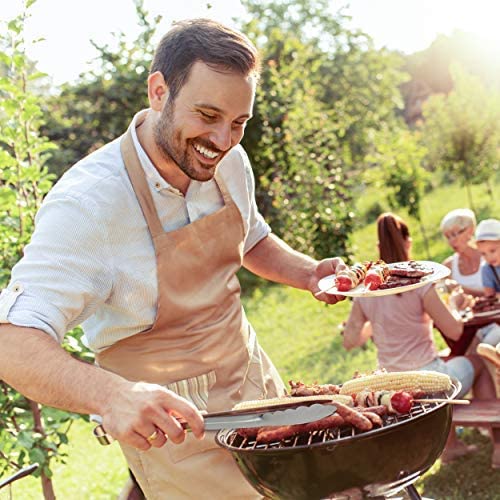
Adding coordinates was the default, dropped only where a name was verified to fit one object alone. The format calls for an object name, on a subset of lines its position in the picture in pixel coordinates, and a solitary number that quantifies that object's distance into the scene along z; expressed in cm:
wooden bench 448
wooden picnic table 499
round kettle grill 196
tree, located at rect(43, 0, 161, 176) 1154
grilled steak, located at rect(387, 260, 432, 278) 280
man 203
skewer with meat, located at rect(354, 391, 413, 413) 216
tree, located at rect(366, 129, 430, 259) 1214
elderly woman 595
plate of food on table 501
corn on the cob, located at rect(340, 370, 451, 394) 233
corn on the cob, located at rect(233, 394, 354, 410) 194
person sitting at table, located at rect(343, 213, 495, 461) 482
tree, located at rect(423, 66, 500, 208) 1314
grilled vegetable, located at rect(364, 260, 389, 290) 273
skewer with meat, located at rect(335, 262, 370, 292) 262
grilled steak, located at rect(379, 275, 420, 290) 272
